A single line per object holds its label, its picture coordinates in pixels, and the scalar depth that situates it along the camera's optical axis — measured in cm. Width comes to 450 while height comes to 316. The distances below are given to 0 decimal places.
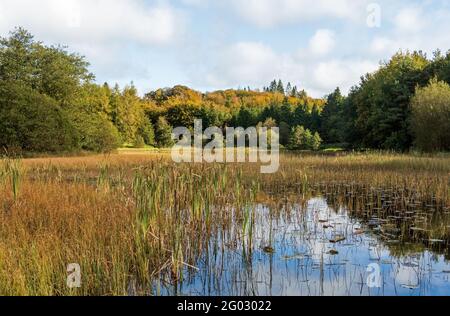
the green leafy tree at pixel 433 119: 2544
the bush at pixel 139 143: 5349
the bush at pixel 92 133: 3616
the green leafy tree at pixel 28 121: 2931
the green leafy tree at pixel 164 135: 5364
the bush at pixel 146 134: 5981
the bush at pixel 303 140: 5180
